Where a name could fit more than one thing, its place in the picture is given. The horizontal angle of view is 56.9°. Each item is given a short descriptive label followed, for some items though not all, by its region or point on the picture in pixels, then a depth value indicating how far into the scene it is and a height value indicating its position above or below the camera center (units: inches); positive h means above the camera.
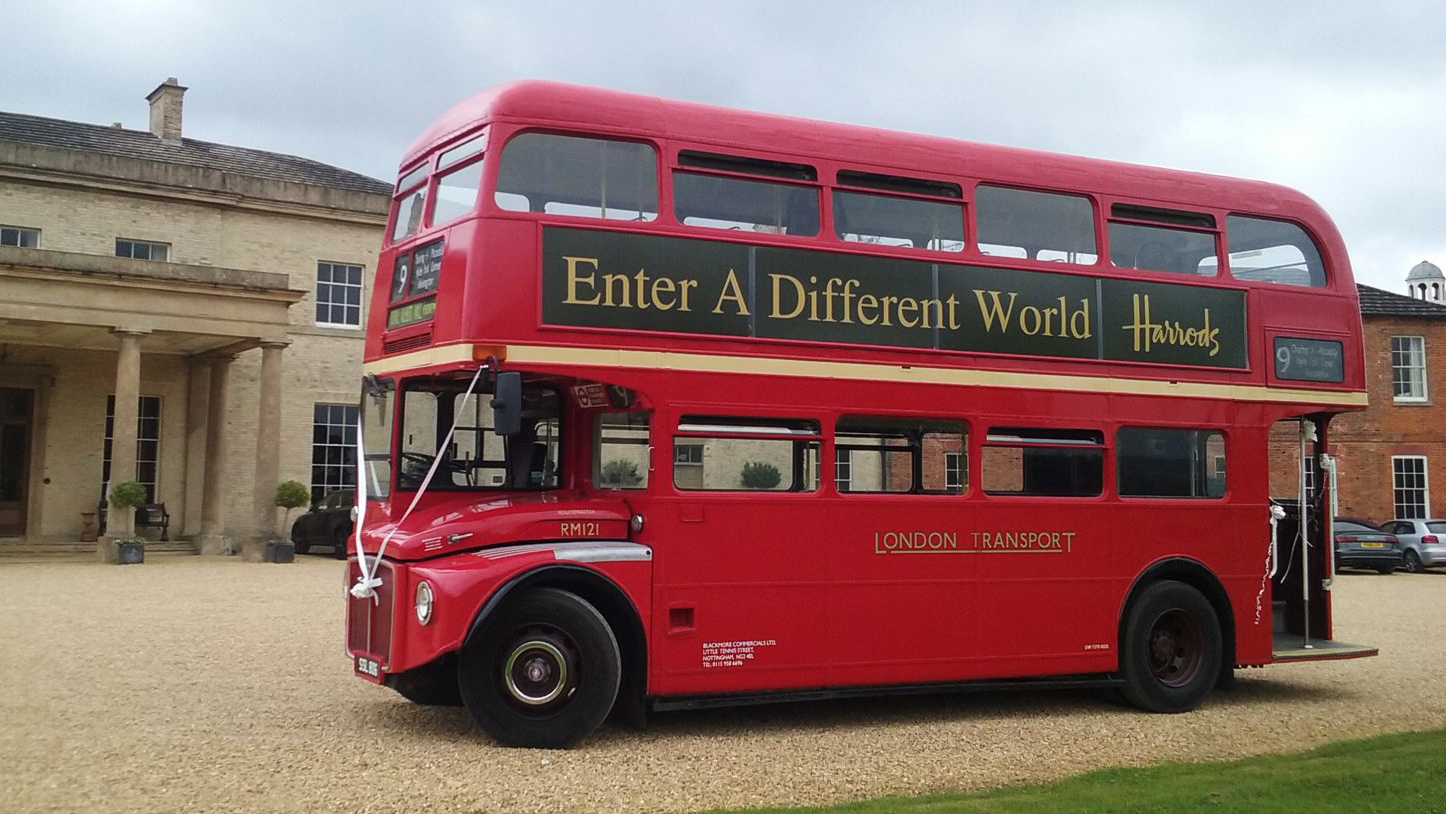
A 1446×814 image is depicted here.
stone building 956.0 +114.9
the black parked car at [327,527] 1058.1 -35.7
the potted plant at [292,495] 1056.8 -10.7
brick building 1364.4 +70.9
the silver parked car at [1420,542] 1198.3 -41.7
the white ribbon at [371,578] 317.4 -22.9
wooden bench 1031.6 -28.7
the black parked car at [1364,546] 1149.1 -43.9
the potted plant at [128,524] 925.8 -31.4
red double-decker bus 320.2 +19.6
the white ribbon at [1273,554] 410.6 -18.8
